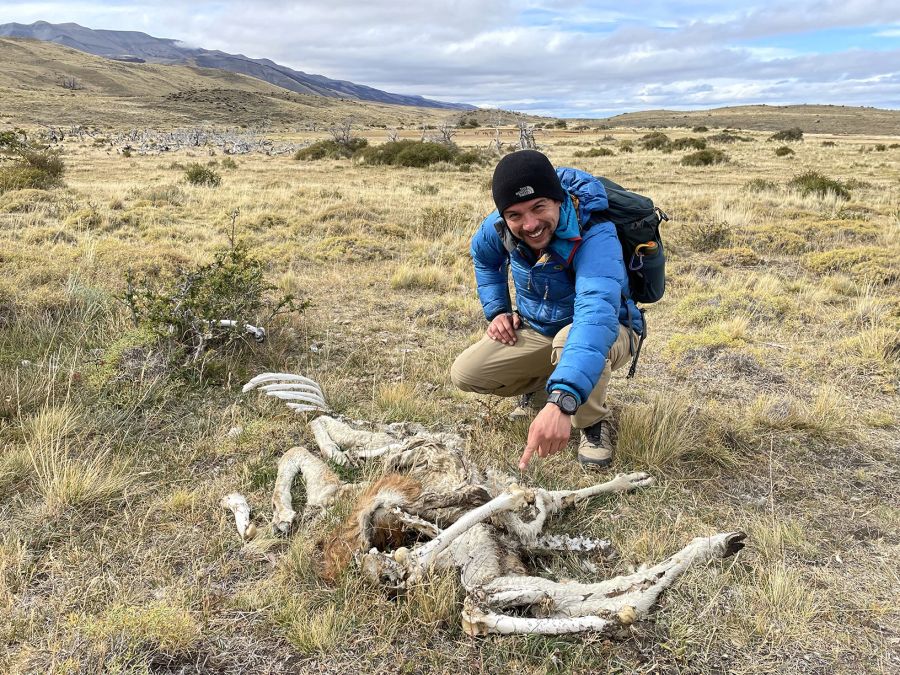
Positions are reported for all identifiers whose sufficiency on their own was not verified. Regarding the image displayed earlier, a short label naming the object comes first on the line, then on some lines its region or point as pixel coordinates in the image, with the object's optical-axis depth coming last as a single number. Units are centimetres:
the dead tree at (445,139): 2831
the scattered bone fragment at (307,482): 278
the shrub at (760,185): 1513
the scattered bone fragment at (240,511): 267
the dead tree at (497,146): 2862
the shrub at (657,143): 3108
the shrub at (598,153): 2741
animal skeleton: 212
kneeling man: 256
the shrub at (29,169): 1216
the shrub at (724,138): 3628
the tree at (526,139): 2939
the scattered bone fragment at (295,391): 382
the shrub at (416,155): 2228
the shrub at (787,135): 3862
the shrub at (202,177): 1548
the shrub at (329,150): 2582
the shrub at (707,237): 981
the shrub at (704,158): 2300
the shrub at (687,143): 3065
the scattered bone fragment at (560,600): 203
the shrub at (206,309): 441
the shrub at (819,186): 1376
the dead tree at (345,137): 2760
